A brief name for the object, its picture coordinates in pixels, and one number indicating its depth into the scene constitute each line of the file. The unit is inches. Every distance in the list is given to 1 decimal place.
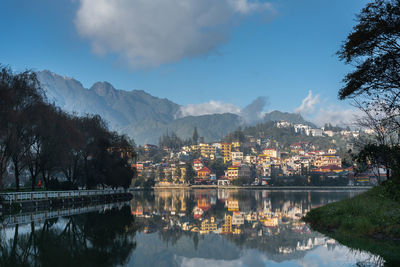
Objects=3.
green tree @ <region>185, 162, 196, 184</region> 6668.3
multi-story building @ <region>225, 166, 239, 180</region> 6913.9
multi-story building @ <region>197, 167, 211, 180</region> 6989.7
